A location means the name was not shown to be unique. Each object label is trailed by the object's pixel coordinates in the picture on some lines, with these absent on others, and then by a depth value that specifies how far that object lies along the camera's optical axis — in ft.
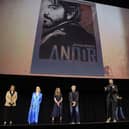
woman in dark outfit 18.56
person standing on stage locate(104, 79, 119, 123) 19.38
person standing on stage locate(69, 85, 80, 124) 18.70
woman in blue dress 18.12
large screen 18.84
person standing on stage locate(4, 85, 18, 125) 17.40
